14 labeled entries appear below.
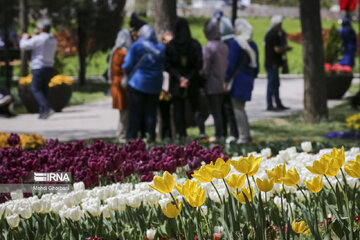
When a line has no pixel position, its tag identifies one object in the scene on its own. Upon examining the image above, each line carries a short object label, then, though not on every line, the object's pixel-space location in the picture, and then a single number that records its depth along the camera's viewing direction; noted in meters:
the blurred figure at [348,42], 34.59
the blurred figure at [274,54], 28.12
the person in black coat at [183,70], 17.77
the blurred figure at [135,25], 18.25
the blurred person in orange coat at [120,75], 18.69
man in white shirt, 27.00
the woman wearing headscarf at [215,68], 18.77
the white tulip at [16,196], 8.37
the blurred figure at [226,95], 18.62
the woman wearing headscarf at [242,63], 17.83
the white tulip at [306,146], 10.85
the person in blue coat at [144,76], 17.31
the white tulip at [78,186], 8.25
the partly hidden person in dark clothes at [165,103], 18.71
